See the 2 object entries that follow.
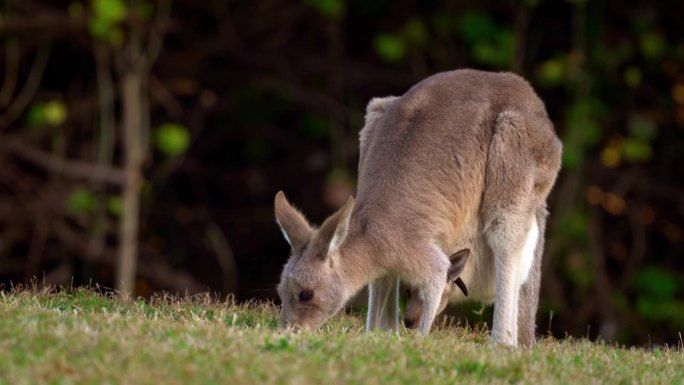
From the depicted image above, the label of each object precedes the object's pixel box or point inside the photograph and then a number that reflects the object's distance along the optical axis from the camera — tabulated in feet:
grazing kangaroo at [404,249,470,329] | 52.90
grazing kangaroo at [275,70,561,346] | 50.21
